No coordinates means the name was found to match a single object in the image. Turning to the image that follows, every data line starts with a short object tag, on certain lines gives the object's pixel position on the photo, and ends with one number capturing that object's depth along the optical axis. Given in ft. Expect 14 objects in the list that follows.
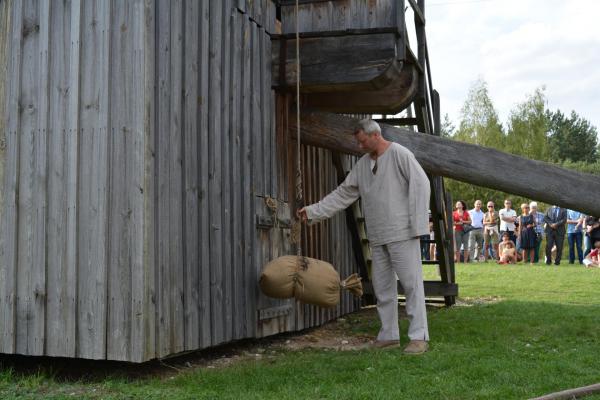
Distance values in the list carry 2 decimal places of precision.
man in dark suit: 64.80
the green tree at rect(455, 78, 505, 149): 144.51
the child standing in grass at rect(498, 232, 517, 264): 66.08
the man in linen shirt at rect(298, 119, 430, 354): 22.34
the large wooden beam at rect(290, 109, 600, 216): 23.82
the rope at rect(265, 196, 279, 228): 24.64
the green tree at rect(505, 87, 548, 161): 146.00
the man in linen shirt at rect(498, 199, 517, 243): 68.13
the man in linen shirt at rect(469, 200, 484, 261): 70.08
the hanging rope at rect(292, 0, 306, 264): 23.44
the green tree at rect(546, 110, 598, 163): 233.55
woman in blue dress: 66.49
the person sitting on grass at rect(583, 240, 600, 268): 60.37
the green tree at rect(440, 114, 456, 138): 204.11
